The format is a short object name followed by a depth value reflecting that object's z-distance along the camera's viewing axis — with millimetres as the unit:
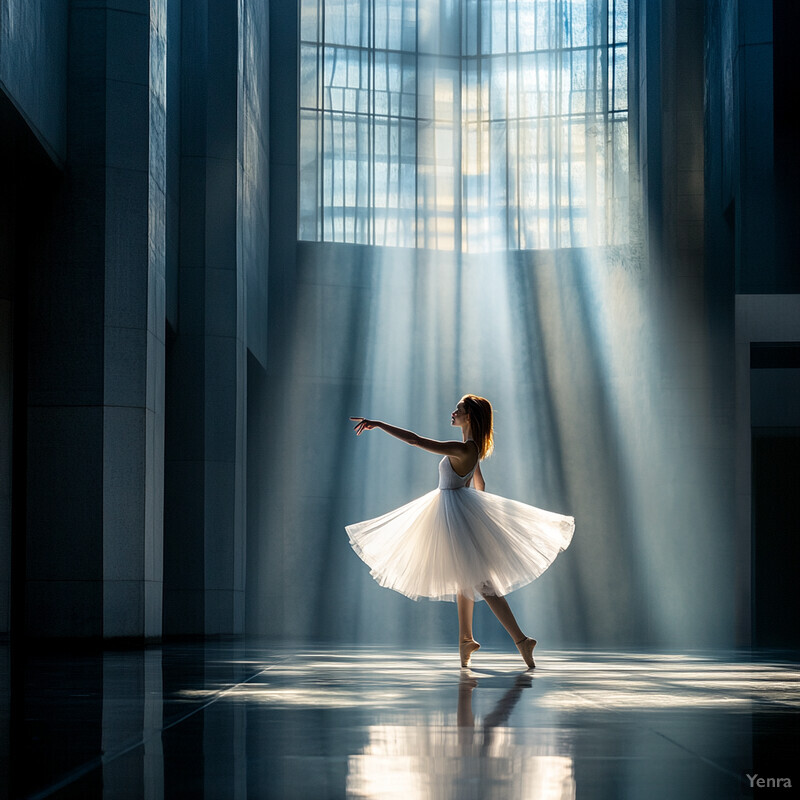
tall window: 25672
